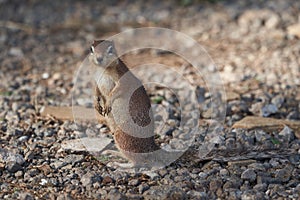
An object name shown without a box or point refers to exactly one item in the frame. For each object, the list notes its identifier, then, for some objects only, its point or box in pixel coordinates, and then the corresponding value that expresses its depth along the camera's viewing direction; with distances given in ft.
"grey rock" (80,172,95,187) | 27.86
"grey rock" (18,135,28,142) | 32.39
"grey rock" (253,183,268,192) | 27.61
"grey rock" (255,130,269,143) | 32.85
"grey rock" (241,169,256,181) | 28.45
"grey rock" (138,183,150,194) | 27.36
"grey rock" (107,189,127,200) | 26.42
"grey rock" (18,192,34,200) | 26.68
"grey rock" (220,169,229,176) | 28.84
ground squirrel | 28.45
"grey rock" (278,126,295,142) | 33.14
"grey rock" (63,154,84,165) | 29.94
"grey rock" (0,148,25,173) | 29.17
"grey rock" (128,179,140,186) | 27.94
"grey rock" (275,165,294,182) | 28.60
